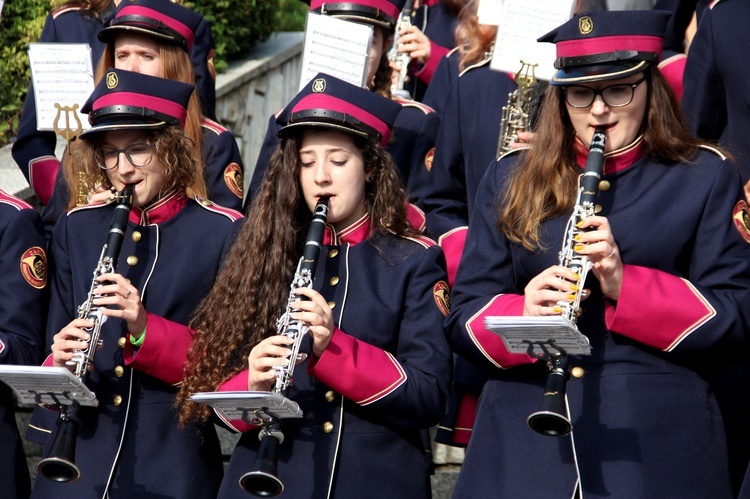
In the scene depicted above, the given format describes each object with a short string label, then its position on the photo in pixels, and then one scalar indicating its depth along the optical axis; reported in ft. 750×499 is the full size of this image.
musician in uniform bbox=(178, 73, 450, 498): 31.63
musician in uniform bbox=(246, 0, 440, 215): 46.19
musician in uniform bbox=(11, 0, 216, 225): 48.75
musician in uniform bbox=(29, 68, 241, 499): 33.94
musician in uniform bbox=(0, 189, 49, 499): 36.01
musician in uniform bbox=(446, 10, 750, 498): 29.45
